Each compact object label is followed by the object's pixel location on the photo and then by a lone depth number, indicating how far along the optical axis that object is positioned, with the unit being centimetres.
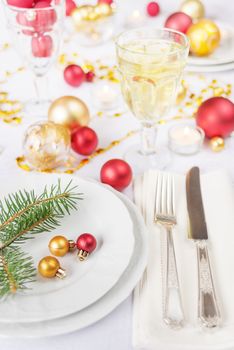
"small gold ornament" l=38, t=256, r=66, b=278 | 56
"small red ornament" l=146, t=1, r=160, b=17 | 141
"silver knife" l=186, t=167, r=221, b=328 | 52
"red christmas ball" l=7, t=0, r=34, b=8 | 97
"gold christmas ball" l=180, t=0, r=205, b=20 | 135
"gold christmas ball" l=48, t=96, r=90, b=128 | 90
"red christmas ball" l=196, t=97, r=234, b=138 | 88
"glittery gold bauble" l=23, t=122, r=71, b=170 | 82
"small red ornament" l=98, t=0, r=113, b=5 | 126
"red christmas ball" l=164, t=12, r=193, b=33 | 121
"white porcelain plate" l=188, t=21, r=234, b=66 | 111
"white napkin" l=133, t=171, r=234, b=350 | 50
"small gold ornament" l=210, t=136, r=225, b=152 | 87
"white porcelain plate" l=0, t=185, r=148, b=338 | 50
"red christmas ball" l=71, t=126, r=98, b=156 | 85
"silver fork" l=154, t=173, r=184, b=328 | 53
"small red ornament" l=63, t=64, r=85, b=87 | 106
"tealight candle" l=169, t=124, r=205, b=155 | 87
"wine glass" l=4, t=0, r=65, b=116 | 91
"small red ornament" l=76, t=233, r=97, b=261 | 60
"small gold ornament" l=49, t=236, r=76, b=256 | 60
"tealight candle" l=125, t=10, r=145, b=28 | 135
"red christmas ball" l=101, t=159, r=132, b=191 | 75
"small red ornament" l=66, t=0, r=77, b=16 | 132
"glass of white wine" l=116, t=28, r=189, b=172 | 75
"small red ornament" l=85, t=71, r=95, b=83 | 109
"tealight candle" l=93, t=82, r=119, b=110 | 102
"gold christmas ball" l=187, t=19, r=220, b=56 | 112
